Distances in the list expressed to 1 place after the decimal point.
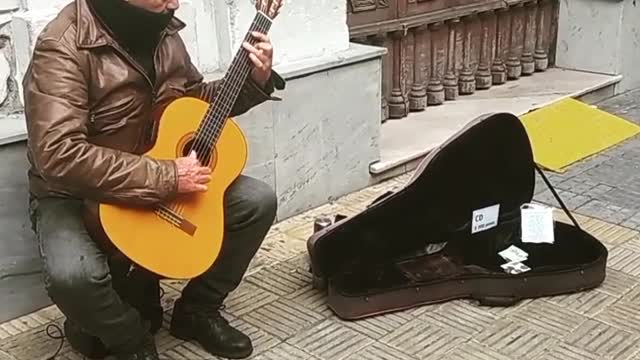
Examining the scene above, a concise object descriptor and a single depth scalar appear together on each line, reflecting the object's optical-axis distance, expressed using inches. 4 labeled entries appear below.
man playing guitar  89.4
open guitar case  116.9
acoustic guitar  92.0
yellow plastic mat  179.6
